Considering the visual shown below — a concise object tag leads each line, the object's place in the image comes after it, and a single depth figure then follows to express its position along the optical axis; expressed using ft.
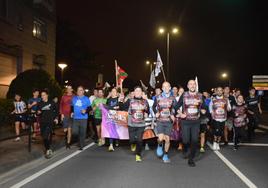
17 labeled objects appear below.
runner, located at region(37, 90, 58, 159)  19.44
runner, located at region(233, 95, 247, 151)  23.60
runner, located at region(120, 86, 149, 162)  19.00
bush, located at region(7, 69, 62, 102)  35.77
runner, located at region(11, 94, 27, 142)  24.73
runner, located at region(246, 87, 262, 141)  28.08
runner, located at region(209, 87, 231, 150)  22.57
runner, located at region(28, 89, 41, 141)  24.48
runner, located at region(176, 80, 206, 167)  17.78
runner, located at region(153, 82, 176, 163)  18.66
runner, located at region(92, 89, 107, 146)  24.94
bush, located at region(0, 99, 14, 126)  27.56
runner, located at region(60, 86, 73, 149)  22.94
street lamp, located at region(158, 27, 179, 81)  56.51
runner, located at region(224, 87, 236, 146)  25.04
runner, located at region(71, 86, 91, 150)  21.94
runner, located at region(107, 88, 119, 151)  23.75
